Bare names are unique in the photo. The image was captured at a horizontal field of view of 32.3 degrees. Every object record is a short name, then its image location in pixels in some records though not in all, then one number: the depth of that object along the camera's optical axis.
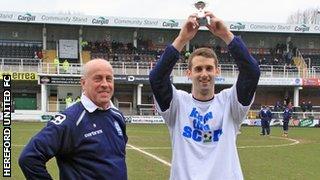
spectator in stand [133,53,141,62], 50.74
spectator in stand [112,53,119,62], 50.17
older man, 3.86
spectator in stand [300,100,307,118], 46.84
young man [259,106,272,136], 28.34
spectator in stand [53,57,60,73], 43.83
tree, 85.96
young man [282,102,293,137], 28.47
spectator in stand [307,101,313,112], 47.42
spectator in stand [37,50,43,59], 48.99
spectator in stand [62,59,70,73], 43.81
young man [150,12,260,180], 4.04
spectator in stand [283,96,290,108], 48.83
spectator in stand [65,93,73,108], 39.65
